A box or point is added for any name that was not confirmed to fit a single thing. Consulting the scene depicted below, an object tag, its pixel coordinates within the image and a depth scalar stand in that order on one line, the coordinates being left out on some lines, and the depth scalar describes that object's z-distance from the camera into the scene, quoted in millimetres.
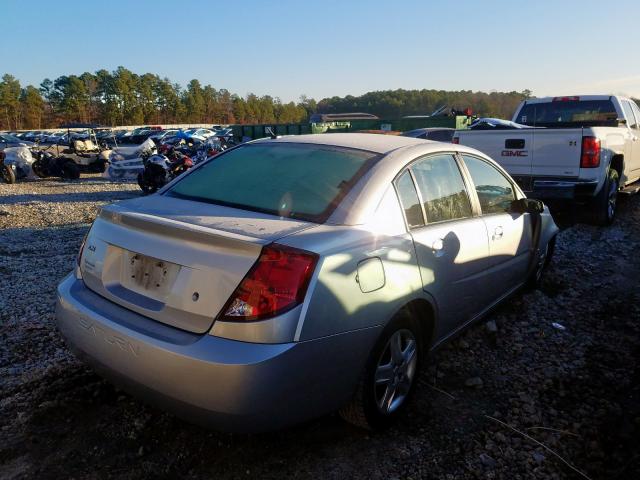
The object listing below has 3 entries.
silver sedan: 2039
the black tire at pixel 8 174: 15586
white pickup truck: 7066
